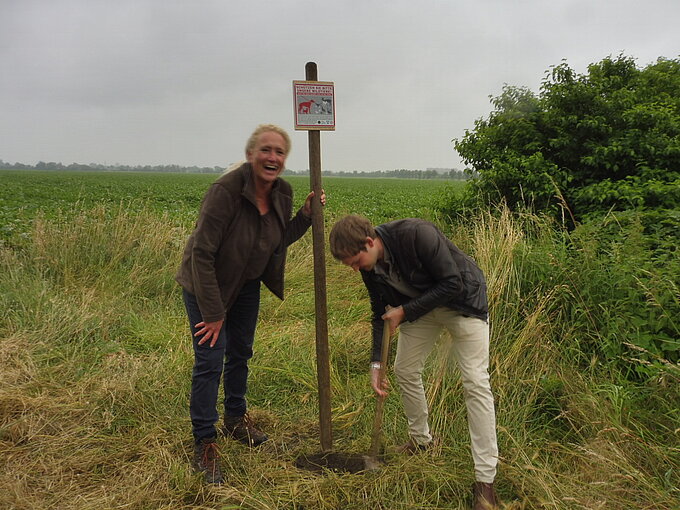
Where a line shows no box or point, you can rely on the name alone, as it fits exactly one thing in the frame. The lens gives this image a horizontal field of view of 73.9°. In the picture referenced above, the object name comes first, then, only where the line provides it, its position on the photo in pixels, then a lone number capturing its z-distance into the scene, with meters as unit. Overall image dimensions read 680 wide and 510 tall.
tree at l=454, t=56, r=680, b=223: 4.94
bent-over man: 2.17
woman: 2.36
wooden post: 2.67
